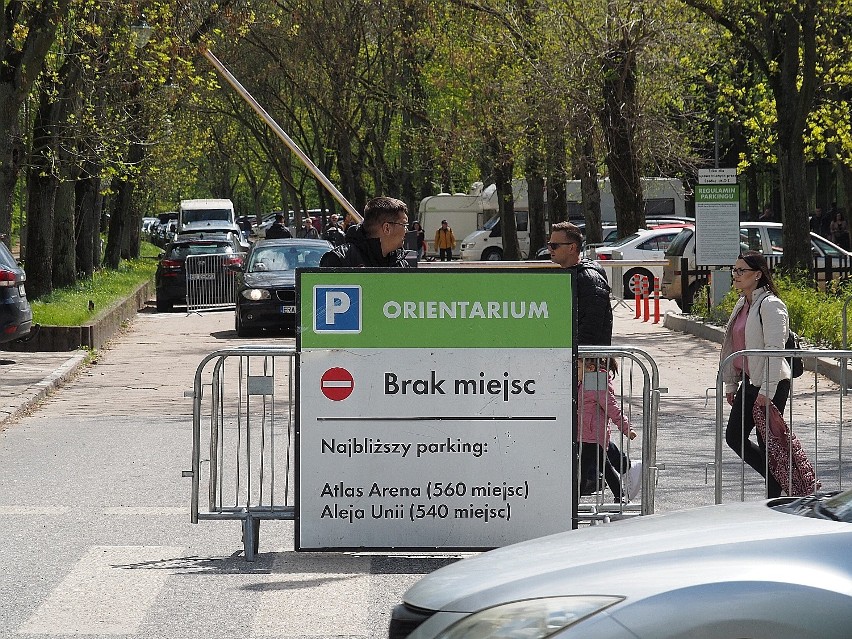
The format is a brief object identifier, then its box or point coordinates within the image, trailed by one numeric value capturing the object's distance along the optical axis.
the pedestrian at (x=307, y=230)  57.04
